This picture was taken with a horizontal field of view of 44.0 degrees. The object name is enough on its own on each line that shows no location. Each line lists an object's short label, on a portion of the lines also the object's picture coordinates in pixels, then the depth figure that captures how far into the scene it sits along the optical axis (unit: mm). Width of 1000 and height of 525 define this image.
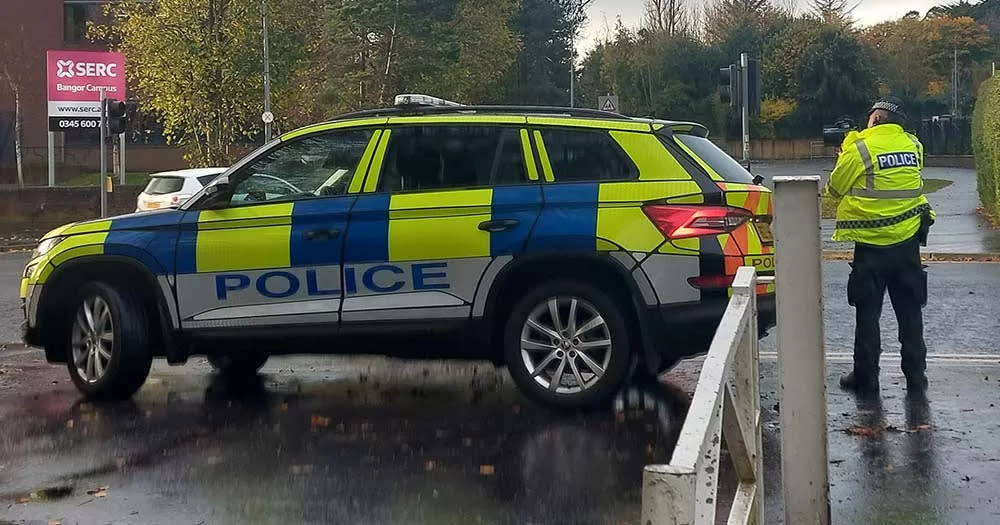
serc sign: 33531
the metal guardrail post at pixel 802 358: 4105
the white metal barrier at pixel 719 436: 2021
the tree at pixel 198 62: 31812
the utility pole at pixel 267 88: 33519
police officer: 7211
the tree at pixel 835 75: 57062
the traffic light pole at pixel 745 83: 18703
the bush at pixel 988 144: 20469
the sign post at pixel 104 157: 26062
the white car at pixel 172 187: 21328
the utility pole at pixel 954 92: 61378
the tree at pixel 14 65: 45844
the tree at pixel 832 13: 61338
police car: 6648
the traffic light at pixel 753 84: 19016
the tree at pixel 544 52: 58688
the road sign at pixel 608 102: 25958
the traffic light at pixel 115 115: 25875
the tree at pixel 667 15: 61969
